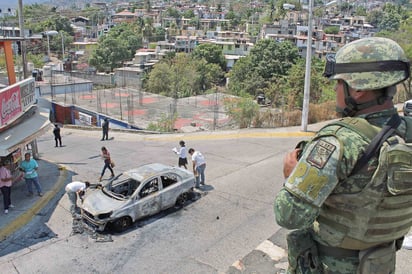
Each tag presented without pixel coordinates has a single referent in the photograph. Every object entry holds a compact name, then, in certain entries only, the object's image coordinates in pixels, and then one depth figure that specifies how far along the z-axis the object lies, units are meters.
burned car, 8.88
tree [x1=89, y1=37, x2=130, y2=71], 80.19
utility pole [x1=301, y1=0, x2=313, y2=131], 16.20
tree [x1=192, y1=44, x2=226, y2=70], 71.56
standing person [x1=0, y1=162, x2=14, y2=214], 9.77
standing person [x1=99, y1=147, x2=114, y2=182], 12.66
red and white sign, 10.39
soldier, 1.77
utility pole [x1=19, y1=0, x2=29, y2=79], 14.51
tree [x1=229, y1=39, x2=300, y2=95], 50.66
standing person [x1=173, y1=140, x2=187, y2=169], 12.50
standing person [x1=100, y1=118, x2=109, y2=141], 21.11
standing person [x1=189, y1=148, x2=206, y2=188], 11.48
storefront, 10.25
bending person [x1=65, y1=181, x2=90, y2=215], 9.80
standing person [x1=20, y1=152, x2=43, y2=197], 10.80
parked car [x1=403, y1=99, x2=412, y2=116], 17.61
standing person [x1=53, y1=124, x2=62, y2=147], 19.25
